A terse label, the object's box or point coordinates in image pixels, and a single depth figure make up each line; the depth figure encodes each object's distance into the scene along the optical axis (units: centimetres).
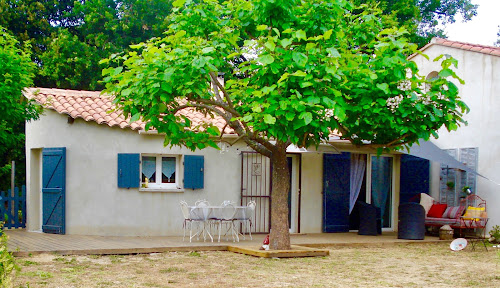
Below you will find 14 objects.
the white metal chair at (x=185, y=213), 1260
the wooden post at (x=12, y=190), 1514
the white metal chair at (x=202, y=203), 1301
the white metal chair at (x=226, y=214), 1273
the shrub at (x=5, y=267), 460
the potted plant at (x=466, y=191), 1490
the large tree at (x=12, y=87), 1125
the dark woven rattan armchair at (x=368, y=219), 1489
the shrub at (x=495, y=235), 1390
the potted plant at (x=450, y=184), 1551
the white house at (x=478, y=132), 1455
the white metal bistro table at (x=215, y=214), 1258
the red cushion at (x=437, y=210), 1520
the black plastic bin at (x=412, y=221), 1416
